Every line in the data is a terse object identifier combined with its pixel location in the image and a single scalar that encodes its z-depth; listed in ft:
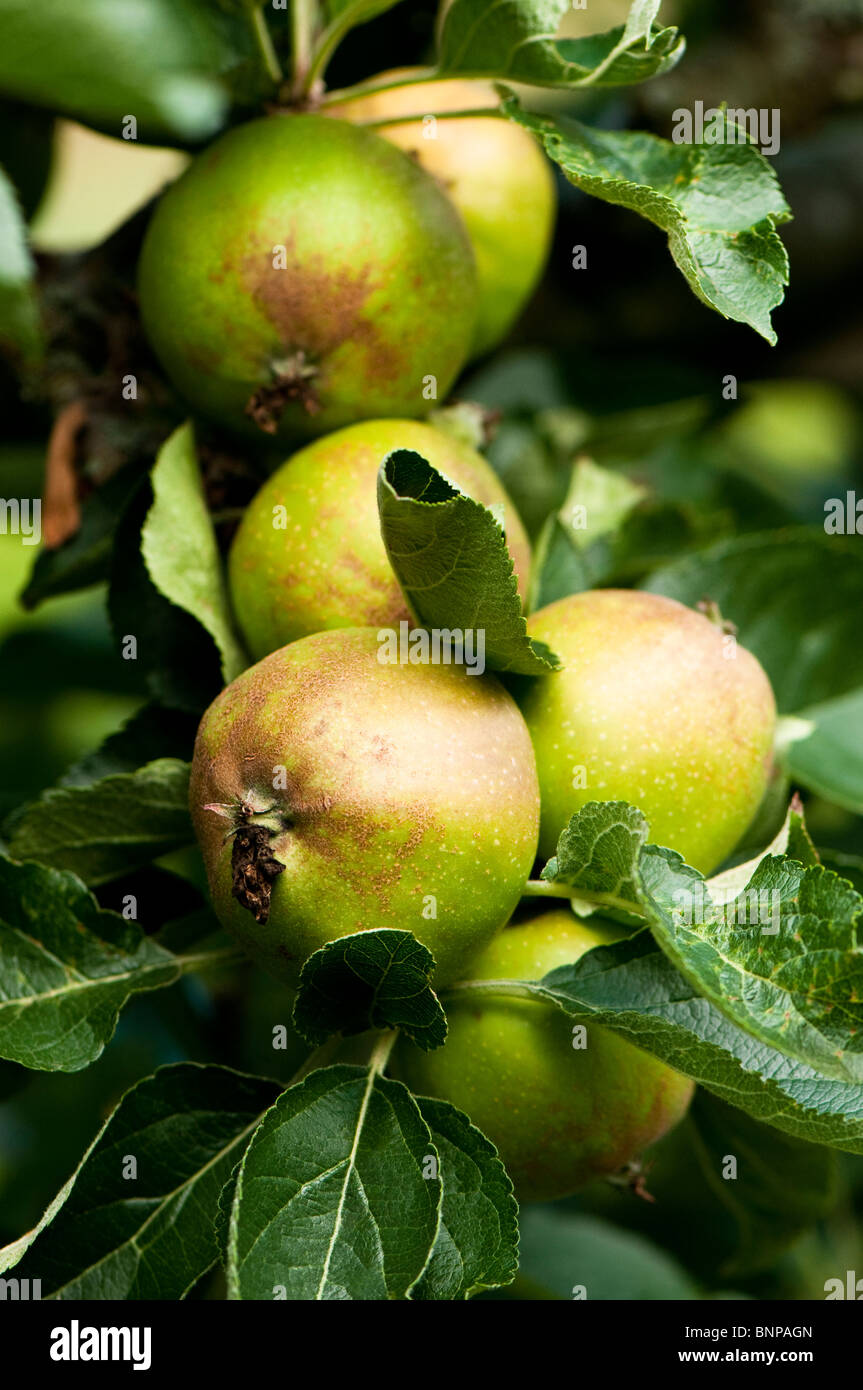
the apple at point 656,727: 2.89
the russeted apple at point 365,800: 2.80
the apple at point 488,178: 3.11
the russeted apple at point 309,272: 2.95
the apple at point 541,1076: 2.87
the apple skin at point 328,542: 2.92
